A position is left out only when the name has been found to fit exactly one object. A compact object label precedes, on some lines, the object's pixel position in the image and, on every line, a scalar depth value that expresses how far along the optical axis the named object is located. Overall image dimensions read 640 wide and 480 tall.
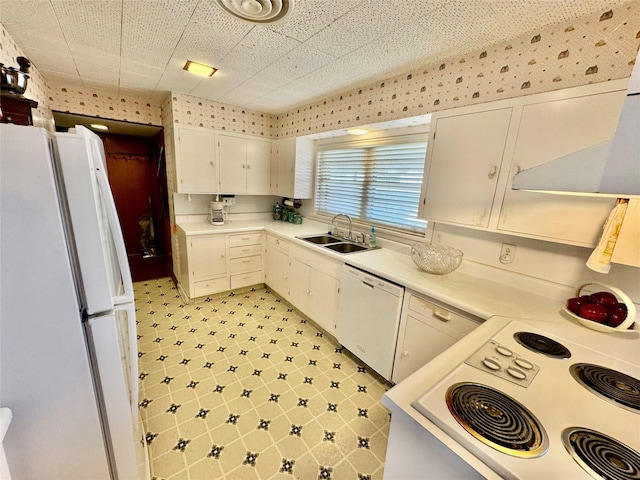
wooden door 4.20
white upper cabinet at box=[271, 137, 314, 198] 3.33
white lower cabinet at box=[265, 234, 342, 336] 2.43
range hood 0.69
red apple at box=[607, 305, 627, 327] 1.22
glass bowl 1.85
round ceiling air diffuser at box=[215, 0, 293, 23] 1.34
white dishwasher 1.86
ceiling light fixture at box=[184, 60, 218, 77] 2.17
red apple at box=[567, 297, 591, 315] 1.31
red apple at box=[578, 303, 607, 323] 1.24
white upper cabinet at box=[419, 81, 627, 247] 1.23
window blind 2.40
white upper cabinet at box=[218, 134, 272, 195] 3.30
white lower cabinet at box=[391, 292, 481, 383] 1.52
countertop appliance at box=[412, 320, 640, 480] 0.60
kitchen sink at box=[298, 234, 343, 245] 2.95
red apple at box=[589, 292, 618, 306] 1.26
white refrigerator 0.73
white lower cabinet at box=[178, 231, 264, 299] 2.99
